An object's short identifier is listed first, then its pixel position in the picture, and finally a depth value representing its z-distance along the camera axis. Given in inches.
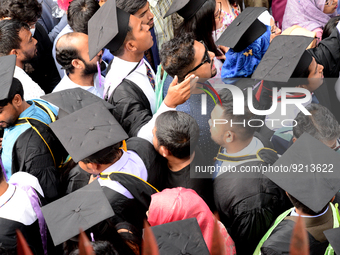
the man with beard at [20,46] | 243.6
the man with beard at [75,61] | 247.1
